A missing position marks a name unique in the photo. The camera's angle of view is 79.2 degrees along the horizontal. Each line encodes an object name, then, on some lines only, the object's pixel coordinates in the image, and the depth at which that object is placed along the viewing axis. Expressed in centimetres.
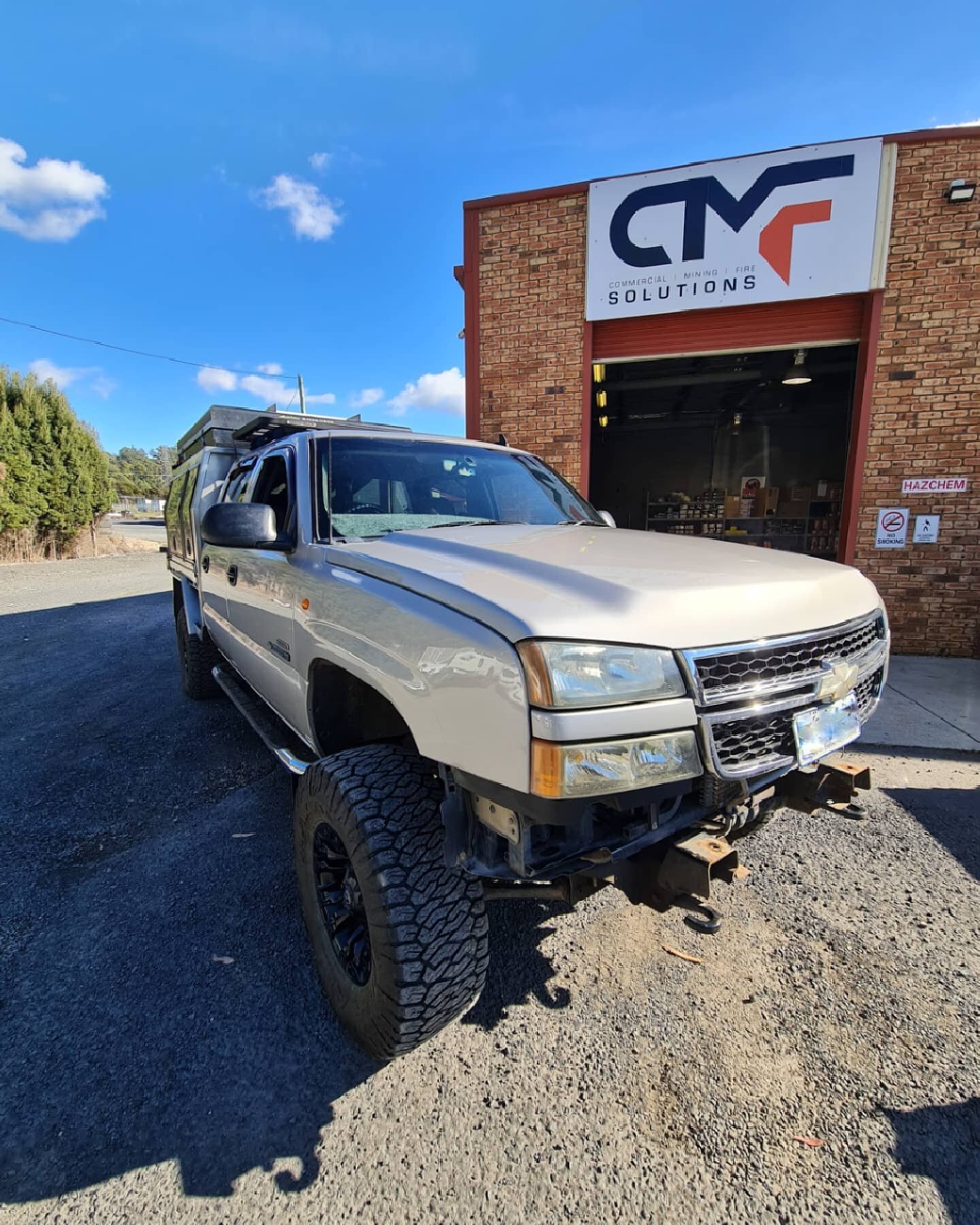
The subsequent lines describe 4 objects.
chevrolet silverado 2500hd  140
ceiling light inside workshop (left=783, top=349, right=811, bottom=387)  993
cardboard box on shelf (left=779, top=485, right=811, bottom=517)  1301
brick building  644
